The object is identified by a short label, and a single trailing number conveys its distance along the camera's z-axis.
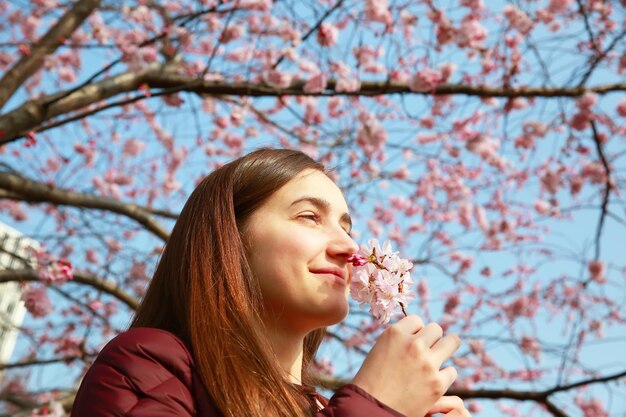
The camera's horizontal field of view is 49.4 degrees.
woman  1.01
